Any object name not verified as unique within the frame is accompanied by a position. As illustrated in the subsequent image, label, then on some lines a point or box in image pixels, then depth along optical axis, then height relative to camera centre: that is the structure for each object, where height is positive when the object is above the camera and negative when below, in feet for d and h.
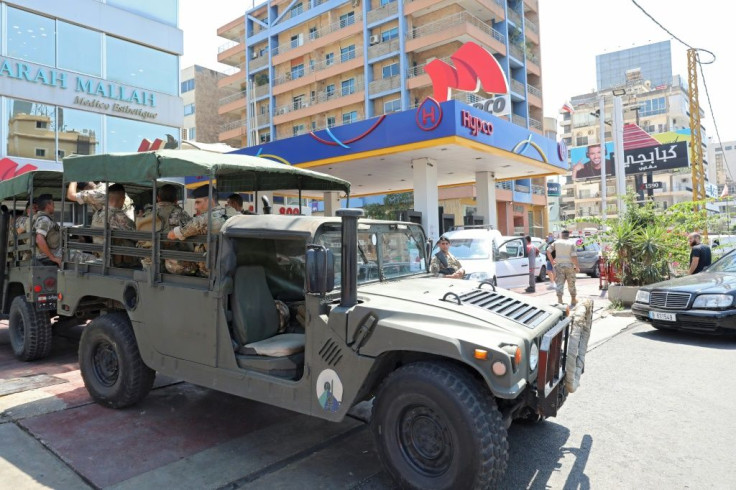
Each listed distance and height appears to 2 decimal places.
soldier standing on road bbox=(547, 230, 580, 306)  35.65 -0.77
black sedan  23.67 -2.61
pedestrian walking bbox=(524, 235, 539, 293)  47.60 -1.05
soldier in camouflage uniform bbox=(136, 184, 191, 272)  16.11 +1.62
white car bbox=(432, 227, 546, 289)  38.55 -0.11
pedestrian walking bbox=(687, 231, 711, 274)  33.42 -0.44
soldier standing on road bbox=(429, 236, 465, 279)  26.73 -0.24
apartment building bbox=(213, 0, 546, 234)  110.93 +48.44
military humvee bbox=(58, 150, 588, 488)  9.86 -1.75
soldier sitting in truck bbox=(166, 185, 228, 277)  13.88 +1.02
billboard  122.62 +24.55
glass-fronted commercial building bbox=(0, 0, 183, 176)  51.62 +21.48
